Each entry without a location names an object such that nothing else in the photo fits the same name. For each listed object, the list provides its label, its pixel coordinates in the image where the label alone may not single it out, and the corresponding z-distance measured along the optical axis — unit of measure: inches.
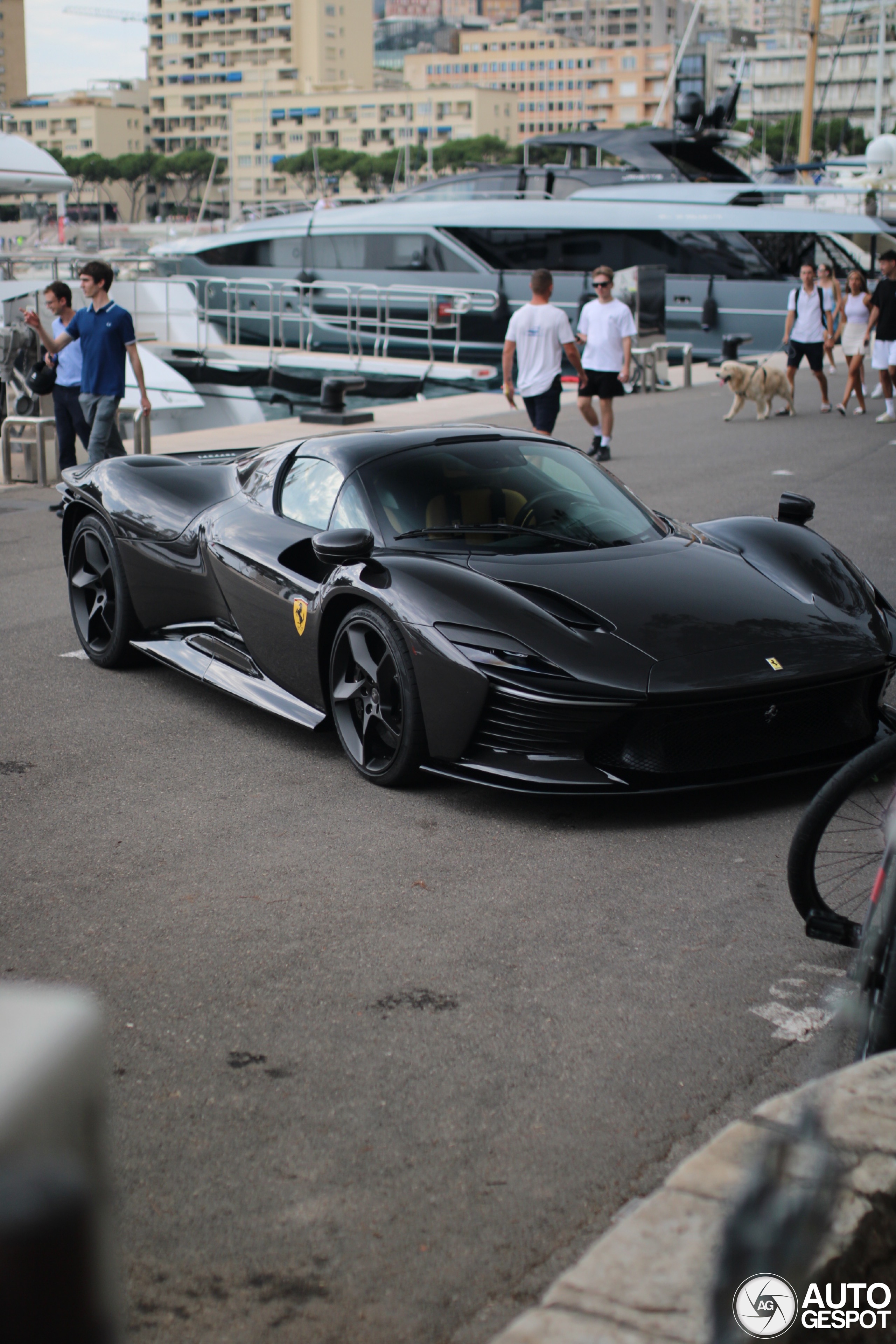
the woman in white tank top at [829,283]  834.2
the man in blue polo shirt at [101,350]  414.3
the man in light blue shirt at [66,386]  432.1
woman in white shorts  712.4
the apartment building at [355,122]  7283.5
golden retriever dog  707.4
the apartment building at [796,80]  5659.5
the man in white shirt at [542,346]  492.4
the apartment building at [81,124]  7386.8
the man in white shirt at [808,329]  733.9
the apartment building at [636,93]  7691.9
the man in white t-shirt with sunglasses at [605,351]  566.3
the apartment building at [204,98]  7628.0
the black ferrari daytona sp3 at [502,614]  179.0
